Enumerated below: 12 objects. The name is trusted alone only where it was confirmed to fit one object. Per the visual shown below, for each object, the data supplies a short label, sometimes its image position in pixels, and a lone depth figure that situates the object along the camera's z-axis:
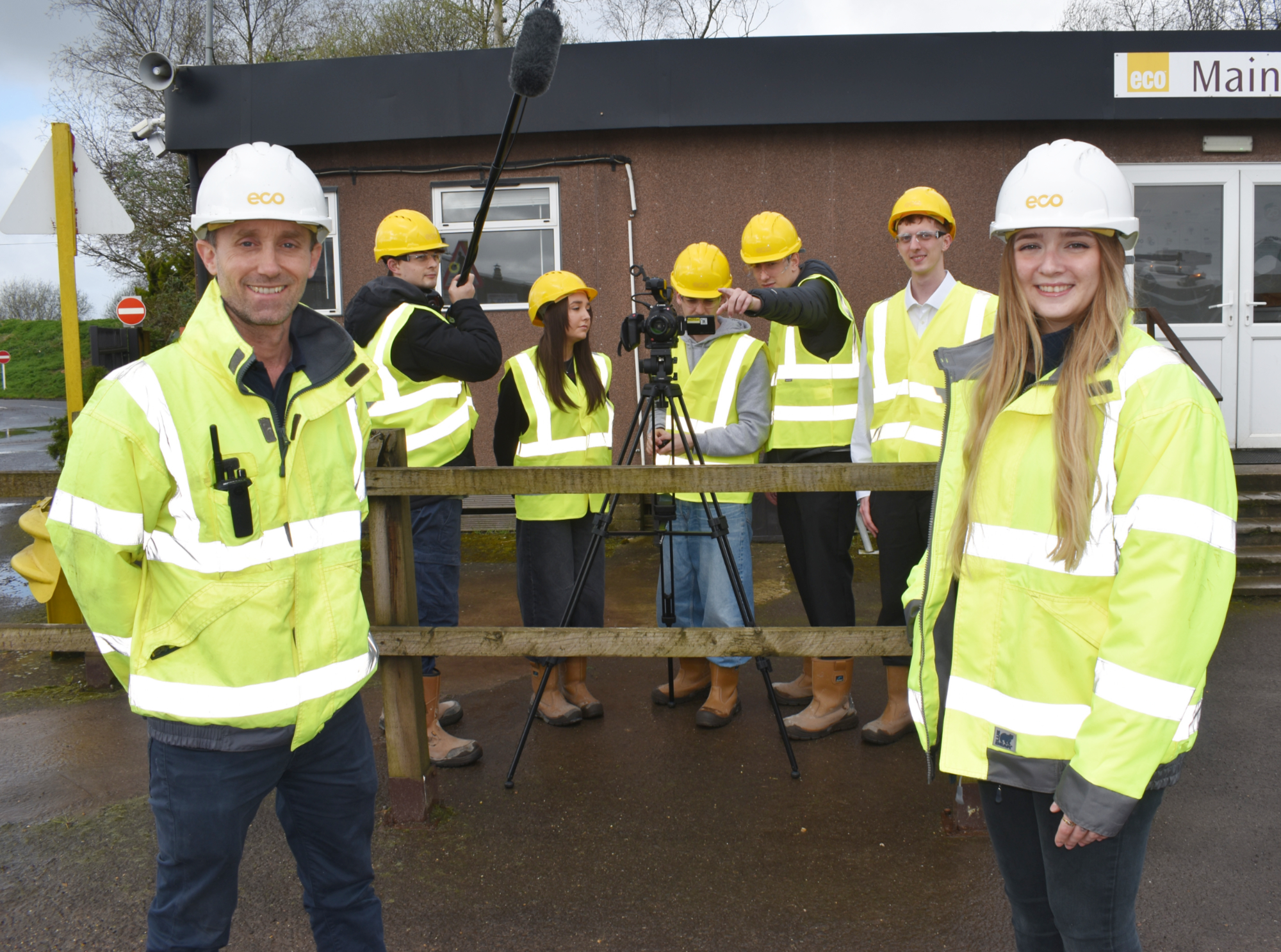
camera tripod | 3.80
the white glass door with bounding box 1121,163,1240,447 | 8.48
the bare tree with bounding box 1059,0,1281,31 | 25.78
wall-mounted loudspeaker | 8.30
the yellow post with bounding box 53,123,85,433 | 4.86
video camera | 3.88
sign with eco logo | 8.05
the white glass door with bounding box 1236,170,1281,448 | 8.50
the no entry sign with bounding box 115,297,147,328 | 18.92
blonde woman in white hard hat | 1.58
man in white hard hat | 1.95
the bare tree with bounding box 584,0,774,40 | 24.75
